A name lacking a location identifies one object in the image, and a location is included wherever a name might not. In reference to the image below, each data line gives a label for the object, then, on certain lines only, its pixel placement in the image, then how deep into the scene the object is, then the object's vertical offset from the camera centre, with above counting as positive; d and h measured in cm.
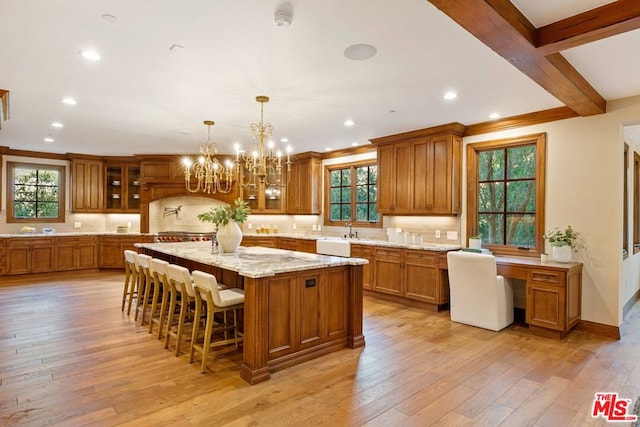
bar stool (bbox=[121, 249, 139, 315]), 491 -84
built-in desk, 394 -89
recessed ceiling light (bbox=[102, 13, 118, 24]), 245 +130
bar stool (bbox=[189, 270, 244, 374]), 319 -82
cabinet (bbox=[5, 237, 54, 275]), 729 -92
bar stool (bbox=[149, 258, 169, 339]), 395 -78
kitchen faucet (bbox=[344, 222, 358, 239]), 712 -40
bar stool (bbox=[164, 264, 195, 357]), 353 -79
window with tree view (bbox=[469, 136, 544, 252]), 481 +28
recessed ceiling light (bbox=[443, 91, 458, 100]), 394 +129
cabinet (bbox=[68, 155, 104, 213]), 823 +59
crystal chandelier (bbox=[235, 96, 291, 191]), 406 +62
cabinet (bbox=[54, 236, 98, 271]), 775 -91
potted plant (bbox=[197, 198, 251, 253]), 430 -17
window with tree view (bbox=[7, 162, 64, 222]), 778 +38
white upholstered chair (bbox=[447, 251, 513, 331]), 425 -95
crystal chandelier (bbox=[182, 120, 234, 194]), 487 +64
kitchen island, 304 -87
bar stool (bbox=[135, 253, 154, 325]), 442 -82
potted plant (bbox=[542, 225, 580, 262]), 430 -34
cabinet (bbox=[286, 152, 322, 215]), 777 +56
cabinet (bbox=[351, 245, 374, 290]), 595 -73
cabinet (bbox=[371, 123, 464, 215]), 536 +65
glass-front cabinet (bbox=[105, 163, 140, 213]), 864 +56
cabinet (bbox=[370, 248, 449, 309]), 509 -93
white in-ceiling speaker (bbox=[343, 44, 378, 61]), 287 +129
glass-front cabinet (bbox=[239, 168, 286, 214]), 838 +32
